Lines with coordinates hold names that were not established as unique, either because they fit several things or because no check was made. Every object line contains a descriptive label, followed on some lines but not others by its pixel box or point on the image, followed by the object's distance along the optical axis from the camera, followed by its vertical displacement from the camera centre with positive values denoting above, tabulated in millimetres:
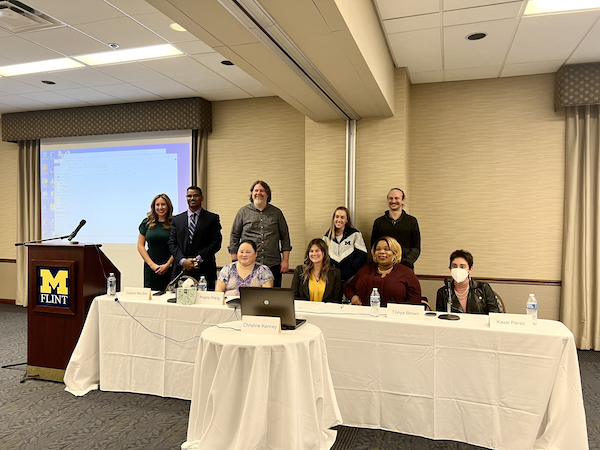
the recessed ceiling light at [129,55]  4160 +1529
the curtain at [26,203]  6641 +156
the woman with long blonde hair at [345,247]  4203 -308
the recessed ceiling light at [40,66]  4541 +1528
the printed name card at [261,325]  2314 -574
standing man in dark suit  4316 -214
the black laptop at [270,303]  2377 -477
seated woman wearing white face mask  3052 -535
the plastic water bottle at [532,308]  2557 -532
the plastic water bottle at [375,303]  2695 -532
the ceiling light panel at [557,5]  3289 +1550
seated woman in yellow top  3580 -517
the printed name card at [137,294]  3260 -585
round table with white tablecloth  2113 -857
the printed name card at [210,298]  3092 -579
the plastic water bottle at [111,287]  3379 -550
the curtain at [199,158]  5832 +730
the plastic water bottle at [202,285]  3336 -529
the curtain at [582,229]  4543 -138
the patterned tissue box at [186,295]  3084 -559
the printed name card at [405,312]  2639 -574
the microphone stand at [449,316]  2660 -608
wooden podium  3531 -677
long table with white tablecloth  2307 -893
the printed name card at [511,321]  2428 -580
